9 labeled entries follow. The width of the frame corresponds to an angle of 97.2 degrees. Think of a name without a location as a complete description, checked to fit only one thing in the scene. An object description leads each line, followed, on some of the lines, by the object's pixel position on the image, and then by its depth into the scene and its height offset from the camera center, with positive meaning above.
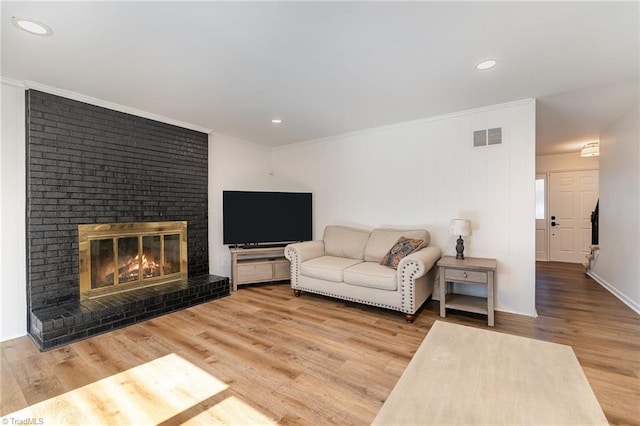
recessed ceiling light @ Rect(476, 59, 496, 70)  2.25 +1.21
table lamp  3.16 -0.20
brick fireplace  2.64 +0.13
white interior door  5.89 -0.02
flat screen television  4.27 -0.08
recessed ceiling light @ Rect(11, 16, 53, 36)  1.75 +1.20
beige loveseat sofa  2.94 -0.67
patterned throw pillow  3.27 -0.45
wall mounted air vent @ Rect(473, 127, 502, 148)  3.23 +0.88
